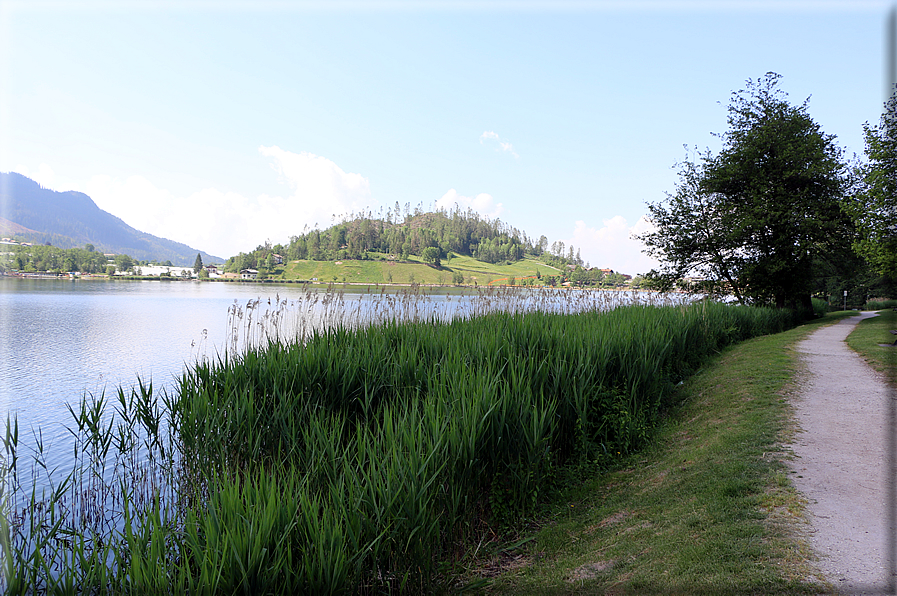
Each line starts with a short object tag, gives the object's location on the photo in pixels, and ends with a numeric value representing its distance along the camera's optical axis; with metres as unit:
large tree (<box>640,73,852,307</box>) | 23.42
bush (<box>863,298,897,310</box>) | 40.64
